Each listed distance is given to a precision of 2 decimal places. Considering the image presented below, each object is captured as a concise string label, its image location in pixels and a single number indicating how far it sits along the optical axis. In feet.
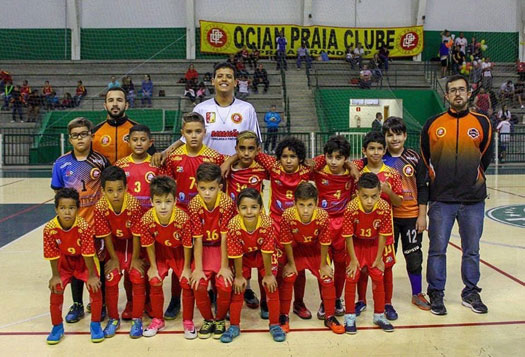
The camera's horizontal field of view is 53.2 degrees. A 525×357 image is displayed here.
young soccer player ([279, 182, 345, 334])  13.04
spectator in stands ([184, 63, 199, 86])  70.54
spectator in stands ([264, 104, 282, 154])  55.17
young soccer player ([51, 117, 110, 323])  14.17
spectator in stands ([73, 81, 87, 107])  68.49
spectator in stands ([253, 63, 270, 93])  72.04
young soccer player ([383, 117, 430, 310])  14.83
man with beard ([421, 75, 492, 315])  14.37
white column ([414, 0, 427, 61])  78.77
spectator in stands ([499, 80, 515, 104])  70.90
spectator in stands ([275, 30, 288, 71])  76.54
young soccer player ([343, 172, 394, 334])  13.21
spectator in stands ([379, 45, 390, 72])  77.13
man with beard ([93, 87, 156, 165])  15.44
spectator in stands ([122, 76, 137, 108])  68.56
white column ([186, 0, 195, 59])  76.02
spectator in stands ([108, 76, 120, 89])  68.19
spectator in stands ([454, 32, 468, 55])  76.59
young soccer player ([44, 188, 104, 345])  12.62
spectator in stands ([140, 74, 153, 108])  69.15
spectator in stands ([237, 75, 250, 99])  68.85
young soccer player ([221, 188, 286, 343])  12.74
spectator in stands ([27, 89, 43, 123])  66.18
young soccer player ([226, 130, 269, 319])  14.02
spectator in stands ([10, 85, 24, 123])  66.13
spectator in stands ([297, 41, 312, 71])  75.72
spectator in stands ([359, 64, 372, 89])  73.31
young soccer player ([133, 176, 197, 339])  12.90
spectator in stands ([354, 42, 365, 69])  76.64
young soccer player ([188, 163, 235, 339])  12.94
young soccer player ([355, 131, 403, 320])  13.92
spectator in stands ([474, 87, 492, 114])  58.65
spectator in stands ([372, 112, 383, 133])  56.07
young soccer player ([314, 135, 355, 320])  14.21
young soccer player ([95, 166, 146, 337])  13.21
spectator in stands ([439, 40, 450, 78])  76.37
